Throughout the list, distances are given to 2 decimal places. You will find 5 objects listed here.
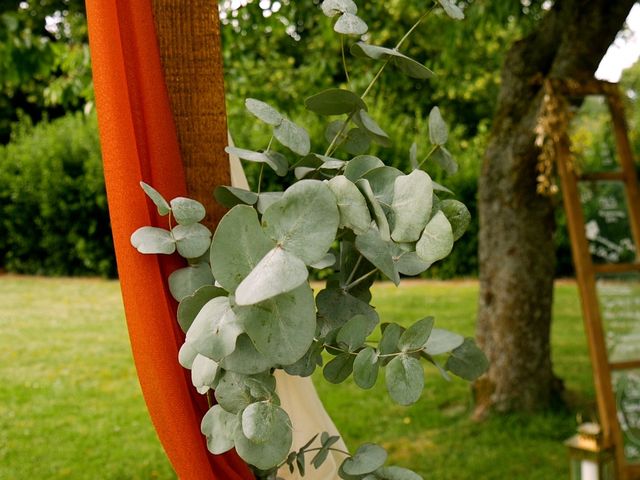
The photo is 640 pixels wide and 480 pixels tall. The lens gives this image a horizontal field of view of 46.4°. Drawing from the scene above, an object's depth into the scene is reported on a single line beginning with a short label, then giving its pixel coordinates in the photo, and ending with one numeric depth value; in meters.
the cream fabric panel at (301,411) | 1.05
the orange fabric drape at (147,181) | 0.87
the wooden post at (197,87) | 0.92
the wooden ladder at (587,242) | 2.90
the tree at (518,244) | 3.47
